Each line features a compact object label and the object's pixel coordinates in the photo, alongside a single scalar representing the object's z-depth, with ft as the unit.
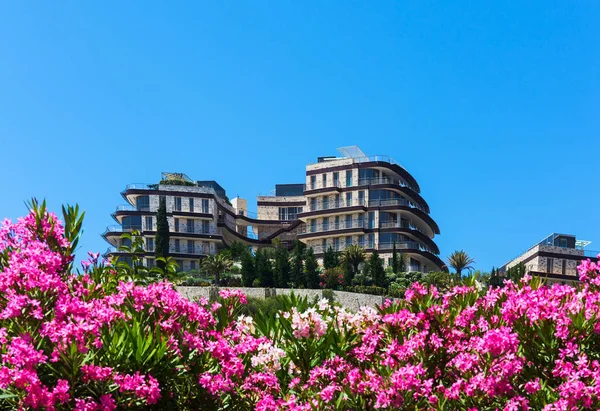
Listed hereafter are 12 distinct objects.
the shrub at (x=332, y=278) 230.89
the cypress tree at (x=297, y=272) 231.30
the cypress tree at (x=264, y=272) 232.32
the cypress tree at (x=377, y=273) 231.91
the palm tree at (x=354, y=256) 252.62
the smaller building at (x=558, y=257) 278.46
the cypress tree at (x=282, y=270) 229.04
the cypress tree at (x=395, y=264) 249.18
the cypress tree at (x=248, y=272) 233.29
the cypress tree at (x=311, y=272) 231.50
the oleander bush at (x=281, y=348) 21.59
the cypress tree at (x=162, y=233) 246.27
